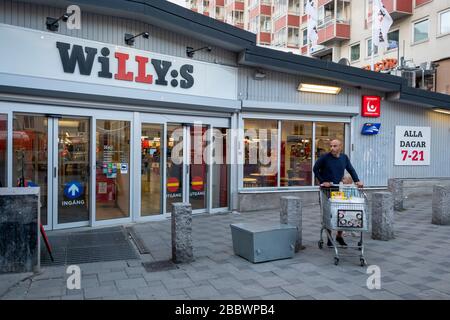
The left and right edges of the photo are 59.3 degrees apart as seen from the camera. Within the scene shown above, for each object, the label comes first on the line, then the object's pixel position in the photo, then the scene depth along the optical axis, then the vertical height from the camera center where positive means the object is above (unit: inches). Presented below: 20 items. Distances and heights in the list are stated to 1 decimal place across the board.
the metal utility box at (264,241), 239.8 -49.2
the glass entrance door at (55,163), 311.1 -1.7
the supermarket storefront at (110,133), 308.7 +25.7
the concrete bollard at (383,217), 308.7 -42.9
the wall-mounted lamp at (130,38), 351.6 +110.2
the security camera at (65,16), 305.5 +113.7
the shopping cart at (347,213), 238.7 -31.1
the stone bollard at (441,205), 366.6 -40.1
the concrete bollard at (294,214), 270.7 -35.6
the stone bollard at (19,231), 214.4 -38.5
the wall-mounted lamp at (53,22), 308.3 +108.9
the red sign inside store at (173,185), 397.1 -23.6
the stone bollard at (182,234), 240.5 -44.3
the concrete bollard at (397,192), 450.0 -33.8
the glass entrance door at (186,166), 396.8 -4.5
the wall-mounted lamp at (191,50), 389.4 +109.9
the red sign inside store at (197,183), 414.6 -22.6
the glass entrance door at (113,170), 351.6 -7.9
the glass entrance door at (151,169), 377.7 -7.3
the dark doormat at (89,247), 251.9 -60.9
